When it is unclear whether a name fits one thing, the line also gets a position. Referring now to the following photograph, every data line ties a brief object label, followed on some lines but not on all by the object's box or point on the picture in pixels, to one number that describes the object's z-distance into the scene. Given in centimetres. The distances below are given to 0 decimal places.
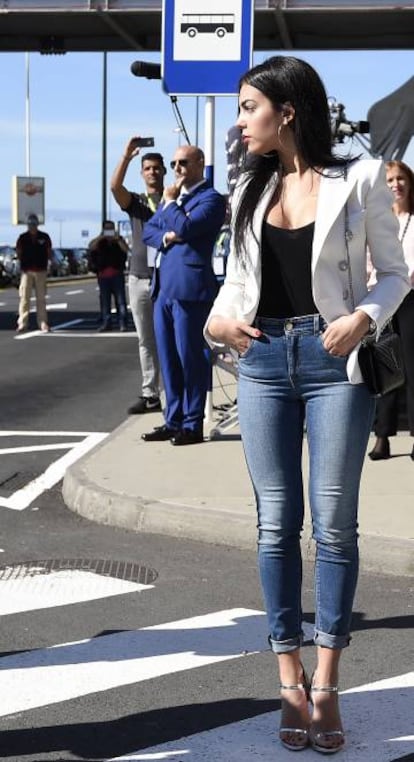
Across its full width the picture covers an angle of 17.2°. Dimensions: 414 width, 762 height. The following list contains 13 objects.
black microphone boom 1006
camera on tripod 1292
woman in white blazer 380
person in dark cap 2300
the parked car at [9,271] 5231
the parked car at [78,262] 7765
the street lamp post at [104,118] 6875
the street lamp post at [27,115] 8650
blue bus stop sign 930
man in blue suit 909
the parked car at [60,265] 6906
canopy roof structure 1862
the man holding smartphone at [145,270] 1051
